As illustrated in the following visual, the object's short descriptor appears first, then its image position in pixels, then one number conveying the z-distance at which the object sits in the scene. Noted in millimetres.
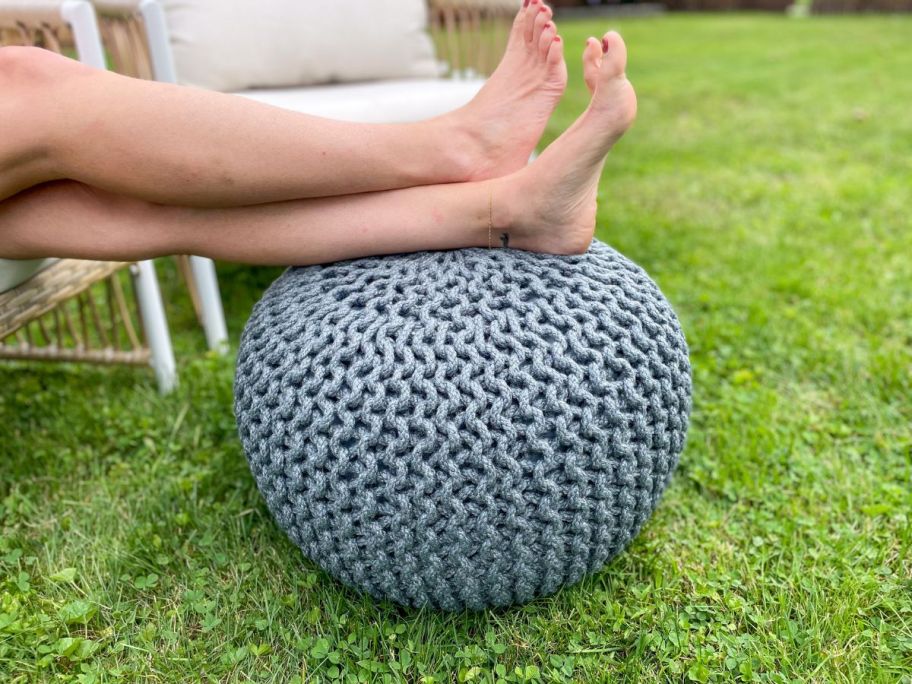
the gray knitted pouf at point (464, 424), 1069
